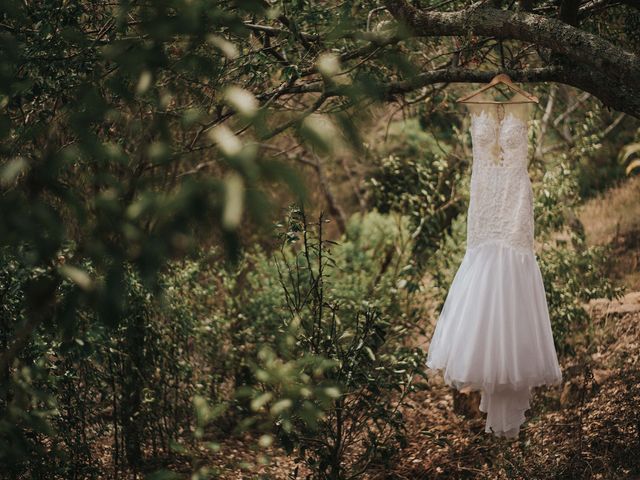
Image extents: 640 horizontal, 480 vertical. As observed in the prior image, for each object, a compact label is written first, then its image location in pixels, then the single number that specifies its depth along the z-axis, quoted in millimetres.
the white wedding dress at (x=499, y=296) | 3117
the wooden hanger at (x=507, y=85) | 3117
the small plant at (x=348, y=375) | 3111
